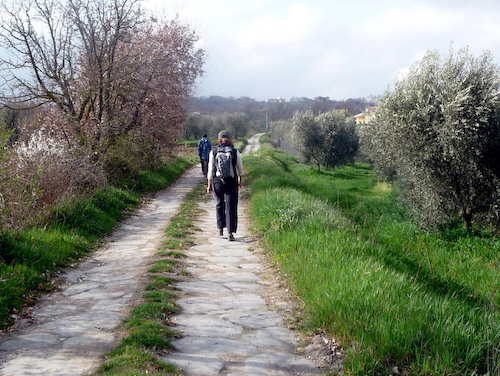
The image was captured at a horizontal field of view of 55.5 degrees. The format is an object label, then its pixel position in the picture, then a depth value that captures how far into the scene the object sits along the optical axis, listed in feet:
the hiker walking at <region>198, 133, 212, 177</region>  65.21
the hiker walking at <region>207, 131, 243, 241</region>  29.19
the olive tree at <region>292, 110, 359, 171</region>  153.99
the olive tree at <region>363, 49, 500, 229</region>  40.52
